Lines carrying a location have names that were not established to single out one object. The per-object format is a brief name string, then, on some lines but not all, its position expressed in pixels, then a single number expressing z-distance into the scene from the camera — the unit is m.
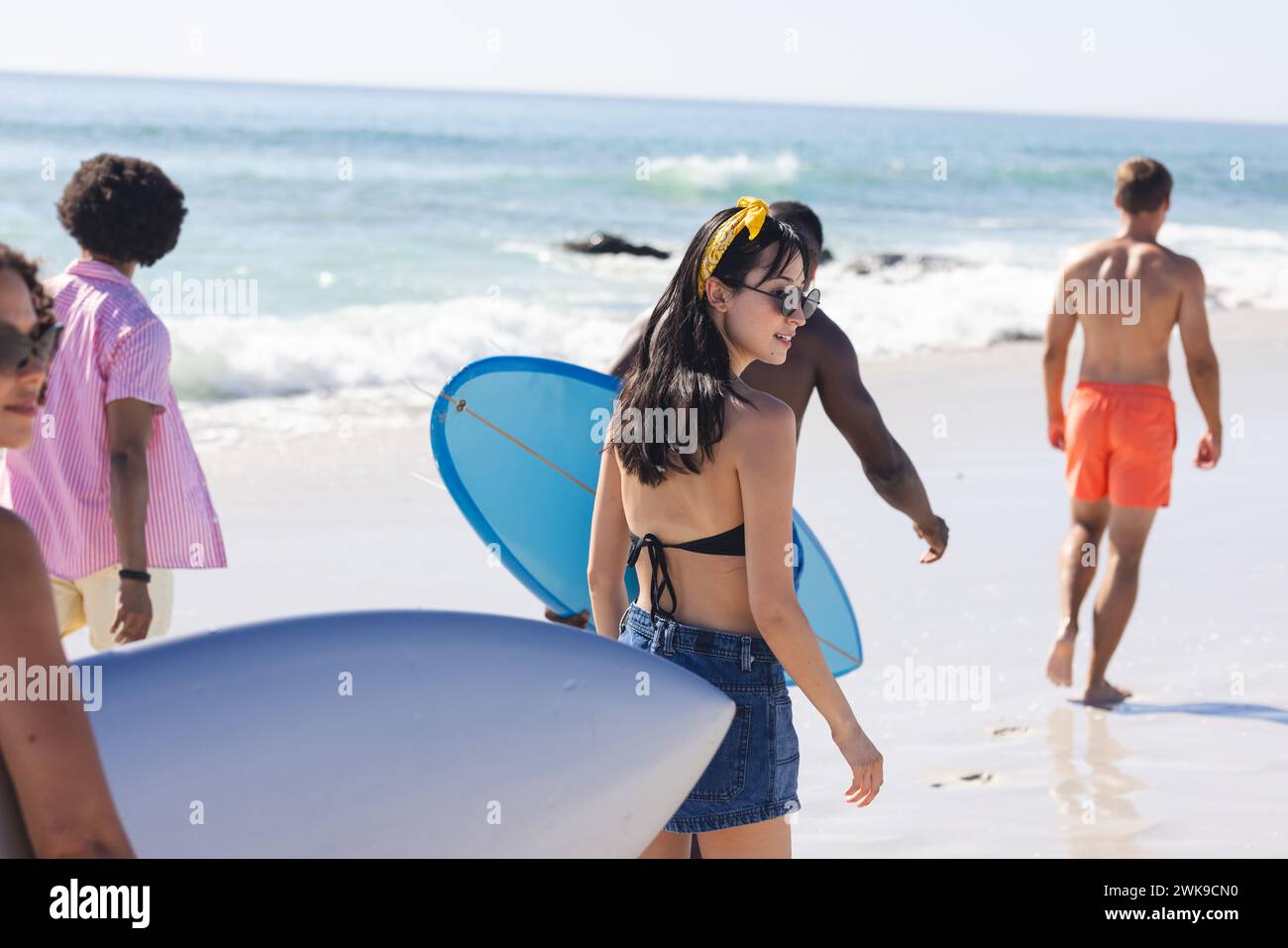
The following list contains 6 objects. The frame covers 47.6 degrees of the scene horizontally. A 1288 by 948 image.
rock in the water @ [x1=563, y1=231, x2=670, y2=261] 22.92
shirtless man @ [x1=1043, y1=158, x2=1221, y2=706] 5.08
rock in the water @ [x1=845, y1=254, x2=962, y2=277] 22.05
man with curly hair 3.24
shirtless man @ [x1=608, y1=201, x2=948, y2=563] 3.38
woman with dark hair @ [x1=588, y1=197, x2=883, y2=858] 2.44
